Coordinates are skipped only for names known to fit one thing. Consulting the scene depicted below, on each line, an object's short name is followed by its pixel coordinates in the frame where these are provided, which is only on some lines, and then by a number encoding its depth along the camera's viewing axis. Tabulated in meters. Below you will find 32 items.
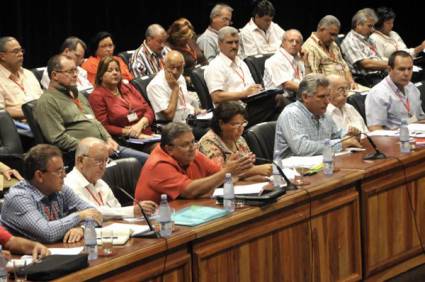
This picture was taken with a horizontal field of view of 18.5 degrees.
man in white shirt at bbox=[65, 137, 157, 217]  7.08
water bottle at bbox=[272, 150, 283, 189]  7.39
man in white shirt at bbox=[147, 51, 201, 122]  10.89
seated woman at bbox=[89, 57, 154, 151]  10.31
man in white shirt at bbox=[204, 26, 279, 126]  11.39
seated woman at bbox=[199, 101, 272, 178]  8.05
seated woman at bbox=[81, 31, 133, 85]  11.91
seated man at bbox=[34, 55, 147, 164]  9.47
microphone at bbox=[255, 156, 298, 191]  7.16
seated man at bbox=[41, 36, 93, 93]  11.35
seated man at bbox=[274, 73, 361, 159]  8.64
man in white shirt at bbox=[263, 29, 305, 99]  12.26
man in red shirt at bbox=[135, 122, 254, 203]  7.12
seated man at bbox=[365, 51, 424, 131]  9.99
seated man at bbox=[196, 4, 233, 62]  13.58
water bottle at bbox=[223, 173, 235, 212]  6.69
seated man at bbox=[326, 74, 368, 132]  9.55
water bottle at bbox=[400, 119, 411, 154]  8.36
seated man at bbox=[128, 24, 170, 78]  12.19
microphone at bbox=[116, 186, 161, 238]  6.10
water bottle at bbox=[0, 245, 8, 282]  5.30
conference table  6.04
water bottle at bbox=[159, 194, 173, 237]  6.12
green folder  6.43
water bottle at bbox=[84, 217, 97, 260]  5.72
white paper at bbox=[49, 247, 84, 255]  5.87
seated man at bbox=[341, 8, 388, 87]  14.14
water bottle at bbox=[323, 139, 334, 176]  7.67
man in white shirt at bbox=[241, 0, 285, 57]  13.82
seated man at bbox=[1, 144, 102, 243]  6.14
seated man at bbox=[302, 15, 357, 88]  12.88
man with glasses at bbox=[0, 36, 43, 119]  10.39
